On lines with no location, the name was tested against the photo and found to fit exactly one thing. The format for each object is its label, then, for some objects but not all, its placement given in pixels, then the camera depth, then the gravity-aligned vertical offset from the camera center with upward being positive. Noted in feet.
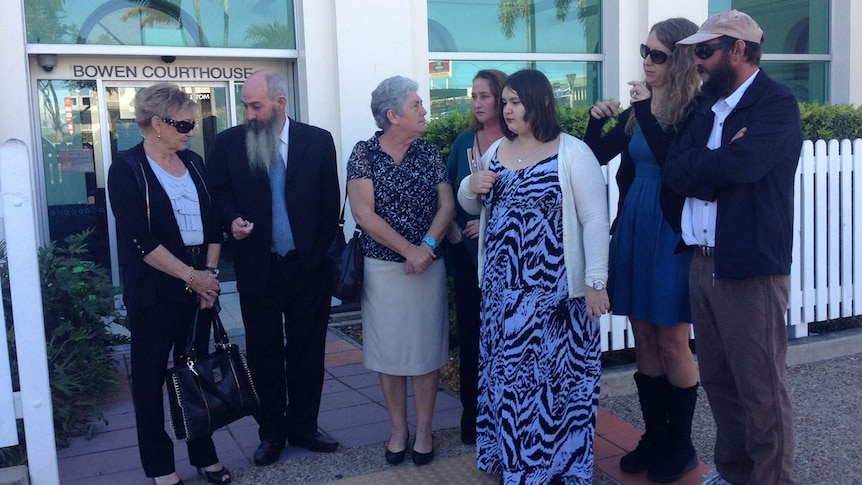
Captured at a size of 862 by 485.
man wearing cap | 9.50 -0.62
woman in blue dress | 10.90 -1.31
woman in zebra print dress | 11.07 -1.72
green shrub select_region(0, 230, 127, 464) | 14.94 -3.11
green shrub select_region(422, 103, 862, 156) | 18.06 +0.98
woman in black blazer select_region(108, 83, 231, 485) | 11.50 -1.00
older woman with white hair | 12.48 -1.11
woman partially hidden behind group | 13.37 -1.31
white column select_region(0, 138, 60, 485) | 11.49 -1.85
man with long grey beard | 12.91 -0.98
